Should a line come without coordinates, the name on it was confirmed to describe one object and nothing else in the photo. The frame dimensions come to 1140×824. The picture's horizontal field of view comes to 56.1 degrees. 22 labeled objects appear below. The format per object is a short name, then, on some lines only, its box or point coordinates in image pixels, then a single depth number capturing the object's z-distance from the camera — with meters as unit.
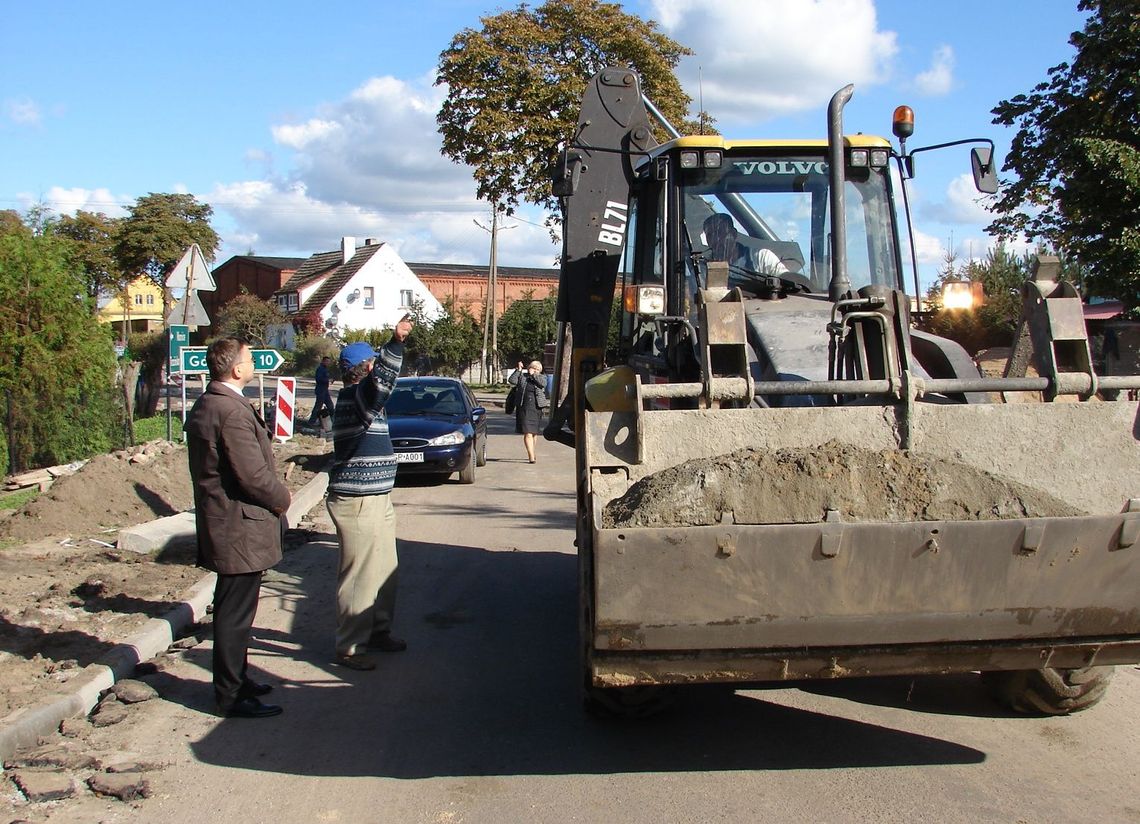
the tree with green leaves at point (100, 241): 53.44
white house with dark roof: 66.06
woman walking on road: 18.88
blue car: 15.31
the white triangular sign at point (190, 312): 14.25
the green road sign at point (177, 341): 15.39
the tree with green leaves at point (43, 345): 13.40
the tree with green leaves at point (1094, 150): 13.66
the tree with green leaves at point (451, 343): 51.78
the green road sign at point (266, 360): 16.64
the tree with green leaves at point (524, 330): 50.75
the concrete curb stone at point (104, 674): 5.09
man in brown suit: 5.68
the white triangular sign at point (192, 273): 13.65
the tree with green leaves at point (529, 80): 25.08
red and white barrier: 18.53
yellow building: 69.52
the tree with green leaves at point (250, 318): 59.91
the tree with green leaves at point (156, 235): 53.66
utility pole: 44.11
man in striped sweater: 6.59
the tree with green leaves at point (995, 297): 19.31
